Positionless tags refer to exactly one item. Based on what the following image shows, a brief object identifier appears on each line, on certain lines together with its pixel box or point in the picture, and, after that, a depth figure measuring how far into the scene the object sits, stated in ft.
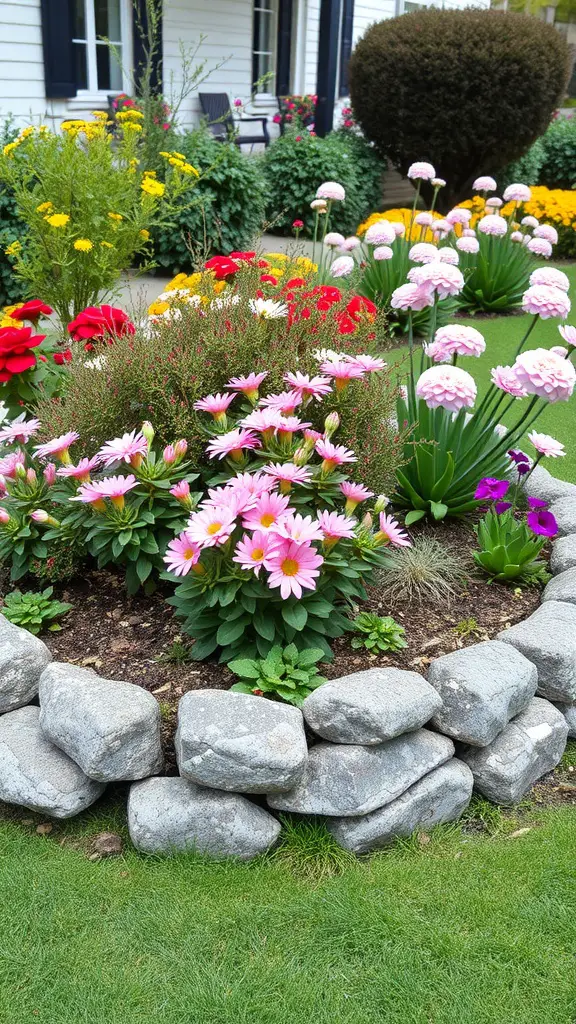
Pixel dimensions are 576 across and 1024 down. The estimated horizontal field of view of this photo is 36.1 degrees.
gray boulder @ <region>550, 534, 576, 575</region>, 10.43
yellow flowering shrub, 16.28
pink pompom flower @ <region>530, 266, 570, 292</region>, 10.65
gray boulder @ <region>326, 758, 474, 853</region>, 7.46
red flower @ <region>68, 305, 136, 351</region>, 11.44
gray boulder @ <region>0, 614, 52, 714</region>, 8.04
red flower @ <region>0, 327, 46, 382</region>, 10.43
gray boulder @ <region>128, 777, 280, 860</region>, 7.21
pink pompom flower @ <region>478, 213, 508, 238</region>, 20.31
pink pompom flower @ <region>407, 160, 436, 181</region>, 20.68
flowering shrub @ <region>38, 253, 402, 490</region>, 9.34
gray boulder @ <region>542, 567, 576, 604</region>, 9.48
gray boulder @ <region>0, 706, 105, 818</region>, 7.36
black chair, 37.06
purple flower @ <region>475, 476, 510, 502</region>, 10.27
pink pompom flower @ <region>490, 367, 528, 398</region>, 9.92
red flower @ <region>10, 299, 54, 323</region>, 11.23
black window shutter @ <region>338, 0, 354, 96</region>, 45.68
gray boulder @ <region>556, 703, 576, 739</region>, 8.98
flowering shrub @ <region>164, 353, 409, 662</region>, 7.64
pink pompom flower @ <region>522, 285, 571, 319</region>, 9.98
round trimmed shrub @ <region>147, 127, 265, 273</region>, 26.35
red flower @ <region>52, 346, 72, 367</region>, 11.50
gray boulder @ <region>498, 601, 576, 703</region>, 8.46
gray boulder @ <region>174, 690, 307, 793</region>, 6.95
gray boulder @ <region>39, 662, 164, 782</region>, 7.13
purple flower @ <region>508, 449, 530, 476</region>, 10.95
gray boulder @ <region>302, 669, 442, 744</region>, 7.29
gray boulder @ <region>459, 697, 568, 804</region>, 8.04
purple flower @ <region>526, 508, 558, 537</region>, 9.96
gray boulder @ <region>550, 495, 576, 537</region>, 11.22
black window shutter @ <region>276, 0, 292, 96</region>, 42.27
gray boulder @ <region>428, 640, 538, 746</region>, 7.76
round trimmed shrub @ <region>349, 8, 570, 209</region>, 33.04
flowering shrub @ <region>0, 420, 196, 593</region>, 8.54
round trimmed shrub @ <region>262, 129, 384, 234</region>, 34.04
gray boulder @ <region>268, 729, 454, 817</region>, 7.31
